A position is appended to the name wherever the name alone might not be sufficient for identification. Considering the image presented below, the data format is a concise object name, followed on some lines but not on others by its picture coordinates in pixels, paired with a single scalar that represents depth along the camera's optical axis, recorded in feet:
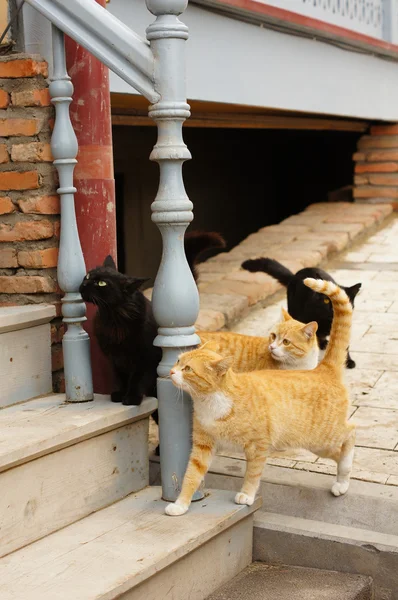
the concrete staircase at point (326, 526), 8.74
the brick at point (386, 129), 24.67
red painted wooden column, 9.84
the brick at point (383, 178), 24.22
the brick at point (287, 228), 21.85
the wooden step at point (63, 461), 7.91
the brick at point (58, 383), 10.22
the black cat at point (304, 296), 13.97
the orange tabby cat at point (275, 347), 11.28
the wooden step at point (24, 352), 9.40
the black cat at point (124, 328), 9.48
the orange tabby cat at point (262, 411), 8.78
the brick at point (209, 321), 14.90
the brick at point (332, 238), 20.39
